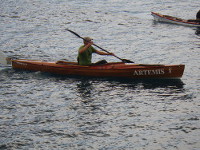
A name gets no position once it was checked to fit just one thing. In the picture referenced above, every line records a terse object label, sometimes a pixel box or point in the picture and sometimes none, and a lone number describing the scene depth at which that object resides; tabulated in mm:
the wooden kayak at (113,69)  19172
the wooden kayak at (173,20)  33847
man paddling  19625
